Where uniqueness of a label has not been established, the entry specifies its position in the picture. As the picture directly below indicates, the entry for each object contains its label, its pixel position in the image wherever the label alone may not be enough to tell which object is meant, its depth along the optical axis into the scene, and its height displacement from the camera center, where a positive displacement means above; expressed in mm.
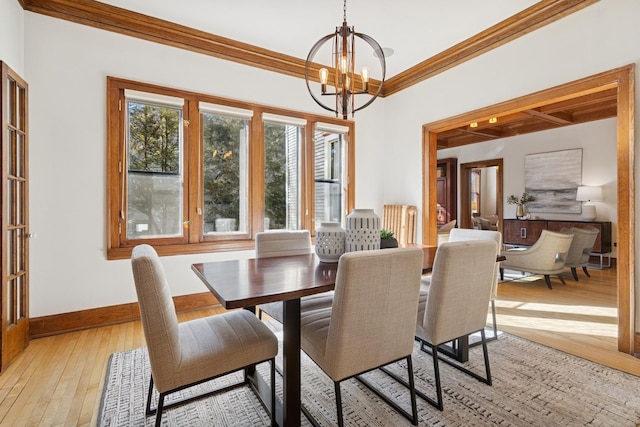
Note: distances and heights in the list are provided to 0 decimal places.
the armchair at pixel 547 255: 4188 -607
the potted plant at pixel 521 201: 6574 +194
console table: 5410 -369
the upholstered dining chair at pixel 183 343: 1286 -609
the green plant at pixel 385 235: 2273 -170
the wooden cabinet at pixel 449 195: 8180 +397
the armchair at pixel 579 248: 4656 -558
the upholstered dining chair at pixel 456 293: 1668 -454
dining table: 1335 -341
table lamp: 5566 +219
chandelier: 2020 +932
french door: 2193 -36
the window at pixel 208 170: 3058 +469
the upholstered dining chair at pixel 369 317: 1342 -477
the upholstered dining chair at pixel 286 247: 2167 -284
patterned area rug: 1652 -1074
